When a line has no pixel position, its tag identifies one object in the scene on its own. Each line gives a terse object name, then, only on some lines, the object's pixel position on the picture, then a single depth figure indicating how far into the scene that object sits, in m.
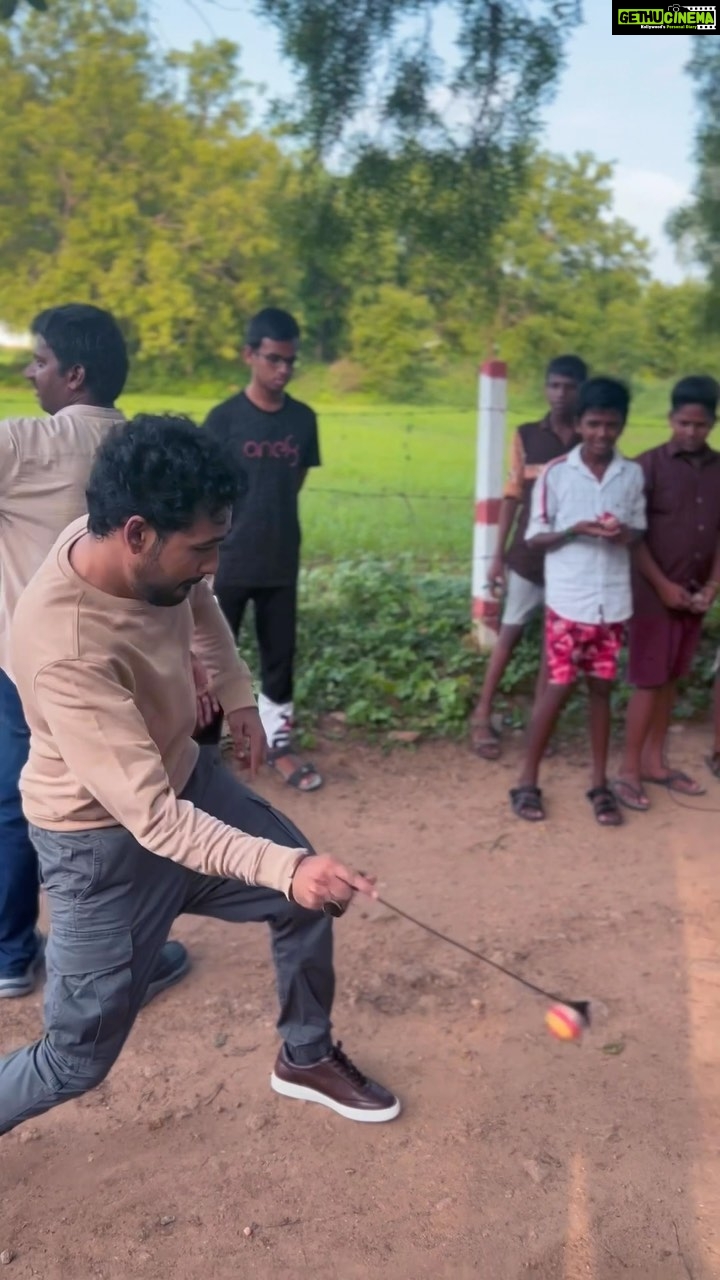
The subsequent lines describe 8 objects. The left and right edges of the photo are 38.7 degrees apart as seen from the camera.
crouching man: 2.03
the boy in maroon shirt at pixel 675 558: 4.60
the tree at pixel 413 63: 5.58
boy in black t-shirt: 4.64
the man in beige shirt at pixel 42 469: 2.92
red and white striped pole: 6.00
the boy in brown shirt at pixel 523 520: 5.01
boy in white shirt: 4.32
